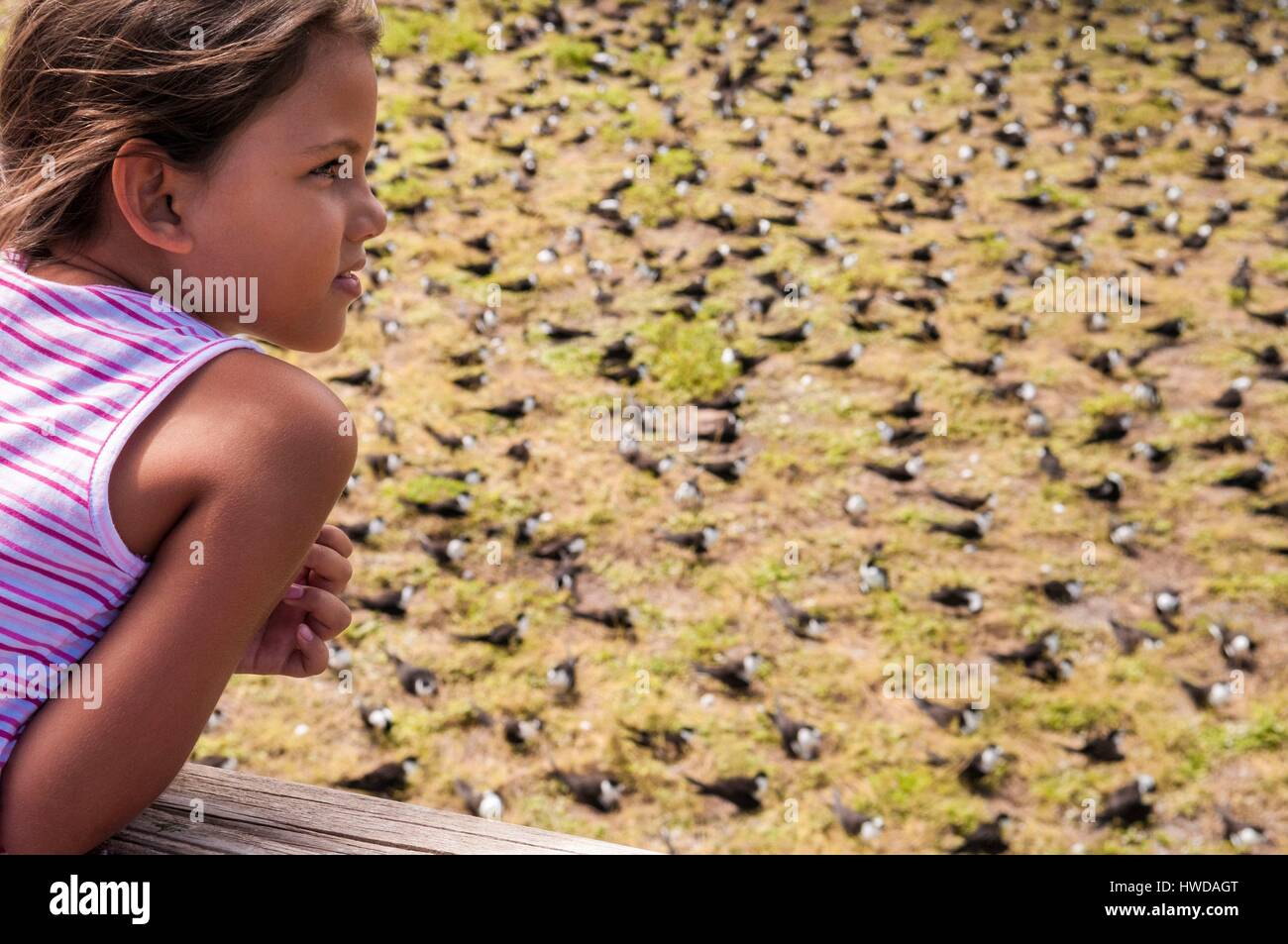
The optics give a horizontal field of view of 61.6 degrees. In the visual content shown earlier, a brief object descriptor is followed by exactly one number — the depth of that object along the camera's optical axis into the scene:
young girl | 1.25
